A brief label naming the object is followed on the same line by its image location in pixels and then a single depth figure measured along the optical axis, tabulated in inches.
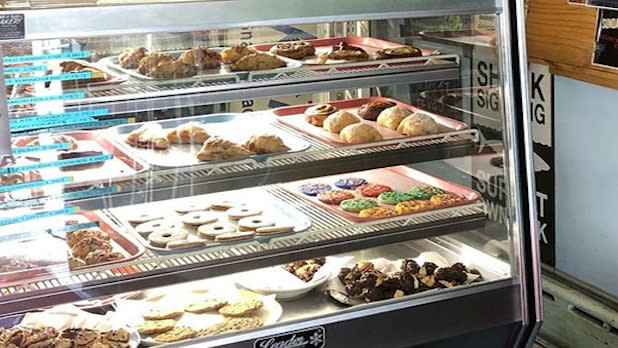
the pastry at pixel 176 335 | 82.8
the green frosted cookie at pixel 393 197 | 97.3
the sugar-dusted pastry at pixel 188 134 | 87.4
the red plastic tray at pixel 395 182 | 96.8
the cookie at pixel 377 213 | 92.5
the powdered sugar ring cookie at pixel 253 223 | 88.4
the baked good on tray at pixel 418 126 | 95.0
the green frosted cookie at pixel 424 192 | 99.0
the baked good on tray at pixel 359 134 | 92.7
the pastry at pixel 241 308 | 87.8
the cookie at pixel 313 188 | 99.2
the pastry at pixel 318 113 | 97.7
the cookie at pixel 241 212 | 91.5
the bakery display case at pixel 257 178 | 76.3
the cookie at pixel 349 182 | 101.3
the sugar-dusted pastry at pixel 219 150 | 86.1
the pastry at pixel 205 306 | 90.0
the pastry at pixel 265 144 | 89.0
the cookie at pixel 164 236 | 84.3
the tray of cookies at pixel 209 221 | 85.3
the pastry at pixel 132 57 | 79.2
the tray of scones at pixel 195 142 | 85.2
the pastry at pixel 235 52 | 84.7
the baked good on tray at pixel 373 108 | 100.3
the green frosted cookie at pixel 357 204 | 94.6
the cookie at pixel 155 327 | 84.3
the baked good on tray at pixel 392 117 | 97.7
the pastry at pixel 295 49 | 89.4
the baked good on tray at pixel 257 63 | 85.9
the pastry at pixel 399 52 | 93.4
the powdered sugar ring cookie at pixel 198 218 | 88.6
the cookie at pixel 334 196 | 96.6
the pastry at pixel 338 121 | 95.2
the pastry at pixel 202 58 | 82.0
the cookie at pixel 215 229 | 86.4
